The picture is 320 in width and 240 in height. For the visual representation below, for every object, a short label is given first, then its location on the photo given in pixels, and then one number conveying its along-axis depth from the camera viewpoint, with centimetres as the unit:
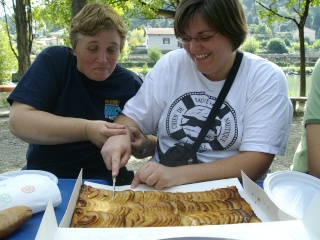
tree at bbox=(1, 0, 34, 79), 991
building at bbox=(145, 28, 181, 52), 5775
